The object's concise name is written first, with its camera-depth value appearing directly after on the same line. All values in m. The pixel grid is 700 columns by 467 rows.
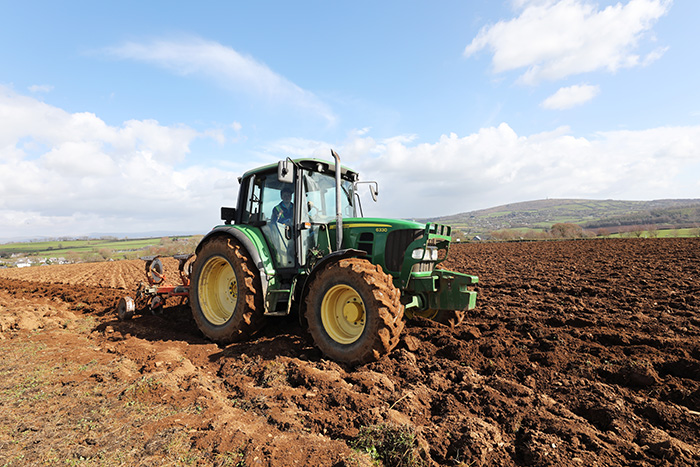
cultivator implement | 6.59
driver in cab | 5.18
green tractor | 4.05
